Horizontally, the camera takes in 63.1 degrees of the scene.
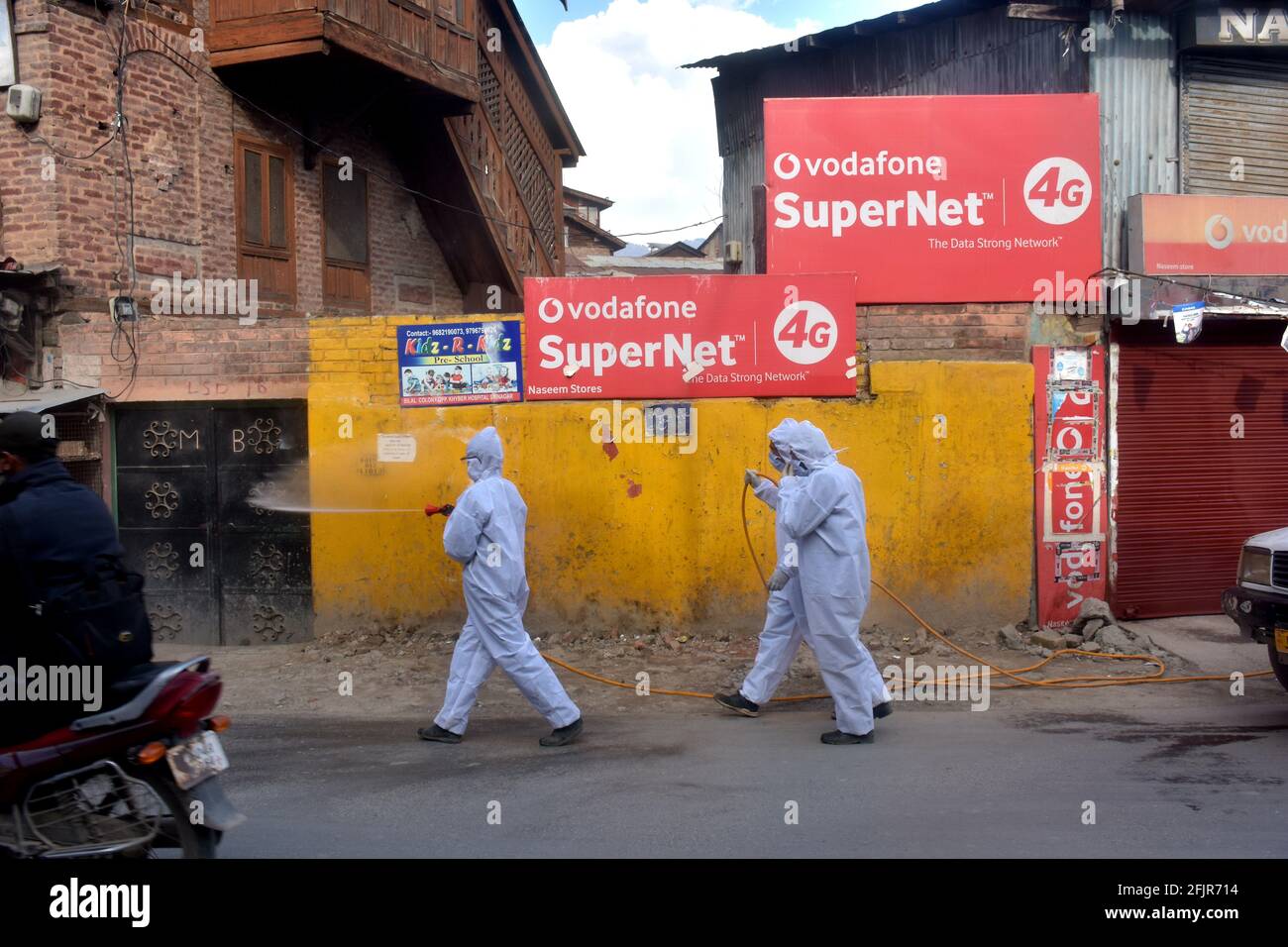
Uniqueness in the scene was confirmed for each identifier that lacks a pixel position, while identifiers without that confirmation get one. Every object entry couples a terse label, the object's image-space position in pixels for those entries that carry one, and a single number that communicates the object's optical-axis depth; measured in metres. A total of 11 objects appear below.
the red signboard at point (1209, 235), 9.05
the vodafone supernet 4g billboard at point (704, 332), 8.67
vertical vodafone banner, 8.78
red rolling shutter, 9.09
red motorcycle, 3.60
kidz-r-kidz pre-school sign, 8.77
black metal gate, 8.96
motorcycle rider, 3.67
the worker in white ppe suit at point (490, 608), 6.14
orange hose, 7.50
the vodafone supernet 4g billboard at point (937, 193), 8.88
